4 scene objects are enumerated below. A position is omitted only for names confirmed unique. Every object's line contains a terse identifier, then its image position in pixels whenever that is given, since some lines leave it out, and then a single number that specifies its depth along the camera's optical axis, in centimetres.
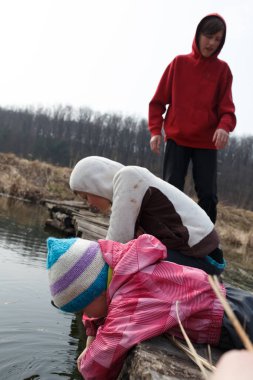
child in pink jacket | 145
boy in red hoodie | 327
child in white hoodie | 211
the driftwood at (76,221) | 598
